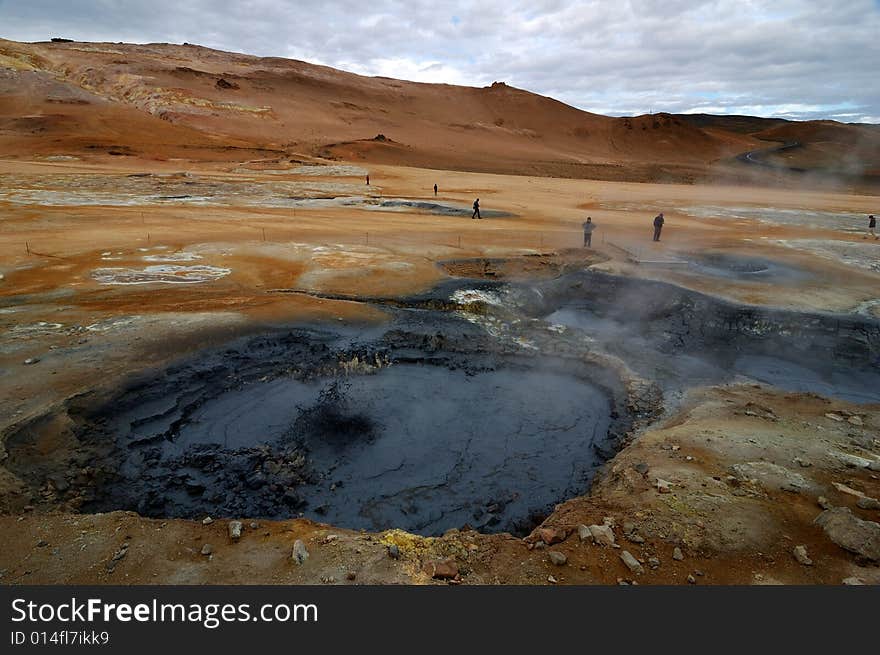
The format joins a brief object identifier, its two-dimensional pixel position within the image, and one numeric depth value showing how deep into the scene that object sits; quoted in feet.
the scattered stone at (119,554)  14.92
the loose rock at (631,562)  15.21
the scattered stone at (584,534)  16.44
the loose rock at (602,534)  16.25
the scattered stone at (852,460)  20.43
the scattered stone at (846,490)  18.43
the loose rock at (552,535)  16.44
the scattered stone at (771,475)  19.07
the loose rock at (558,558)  15.39
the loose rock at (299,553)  15.20
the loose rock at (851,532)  15.17
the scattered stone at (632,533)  16.38
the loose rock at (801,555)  15.18
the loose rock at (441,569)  14.83
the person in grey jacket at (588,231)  58.13
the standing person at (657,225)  62.08
